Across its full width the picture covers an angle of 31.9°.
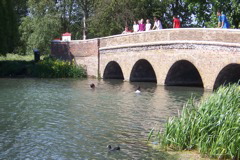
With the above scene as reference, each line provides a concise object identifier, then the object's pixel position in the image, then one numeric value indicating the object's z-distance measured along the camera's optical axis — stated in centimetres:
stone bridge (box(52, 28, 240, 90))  1878
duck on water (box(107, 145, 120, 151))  925
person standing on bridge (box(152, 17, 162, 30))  2413
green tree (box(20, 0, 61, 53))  3841
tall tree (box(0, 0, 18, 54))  2794
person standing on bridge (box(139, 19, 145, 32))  2562
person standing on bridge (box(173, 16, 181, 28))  2285
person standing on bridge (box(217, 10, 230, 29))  1947
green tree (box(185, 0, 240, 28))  2612
